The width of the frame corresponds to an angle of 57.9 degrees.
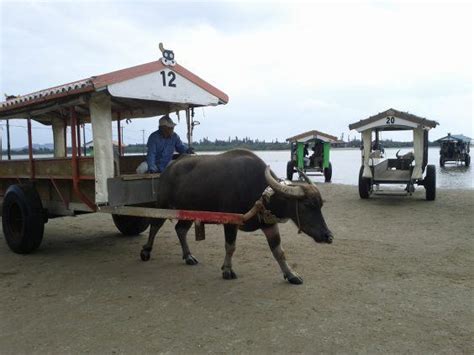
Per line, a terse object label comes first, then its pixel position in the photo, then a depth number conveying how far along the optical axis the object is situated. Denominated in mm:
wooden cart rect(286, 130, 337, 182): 18312
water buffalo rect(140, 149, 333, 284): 4289
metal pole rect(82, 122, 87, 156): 6835
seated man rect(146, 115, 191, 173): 5789
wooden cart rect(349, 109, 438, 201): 11102
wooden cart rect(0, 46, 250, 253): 4926
